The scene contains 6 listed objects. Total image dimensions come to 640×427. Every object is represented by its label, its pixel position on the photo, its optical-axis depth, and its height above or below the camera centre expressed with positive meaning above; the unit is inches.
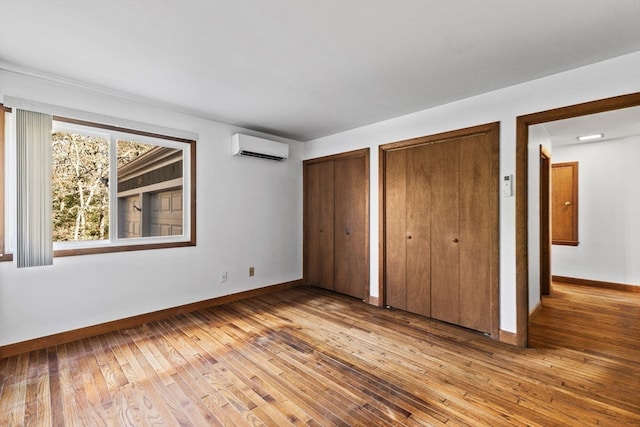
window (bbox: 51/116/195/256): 108.7 +10.4
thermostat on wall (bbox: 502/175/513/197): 106.3 +9.3
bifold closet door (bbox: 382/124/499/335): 112.7 -6.4
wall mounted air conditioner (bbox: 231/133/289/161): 149.8 +35.1
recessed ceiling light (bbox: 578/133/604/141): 166.6 +43.1
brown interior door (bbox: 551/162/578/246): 190.9 +5.1
